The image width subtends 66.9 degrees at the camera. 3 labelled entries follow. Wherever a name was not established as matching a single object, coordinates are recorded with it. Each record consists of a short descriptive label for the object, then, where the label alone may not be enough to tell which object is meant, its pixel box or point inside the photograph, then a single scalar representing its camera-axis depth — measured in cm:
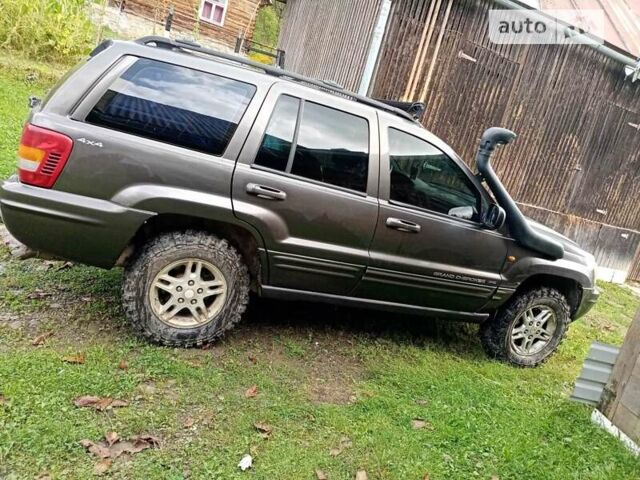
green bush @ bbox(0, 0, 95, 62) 1072
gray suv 292
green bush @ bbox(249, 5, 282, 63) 3629
